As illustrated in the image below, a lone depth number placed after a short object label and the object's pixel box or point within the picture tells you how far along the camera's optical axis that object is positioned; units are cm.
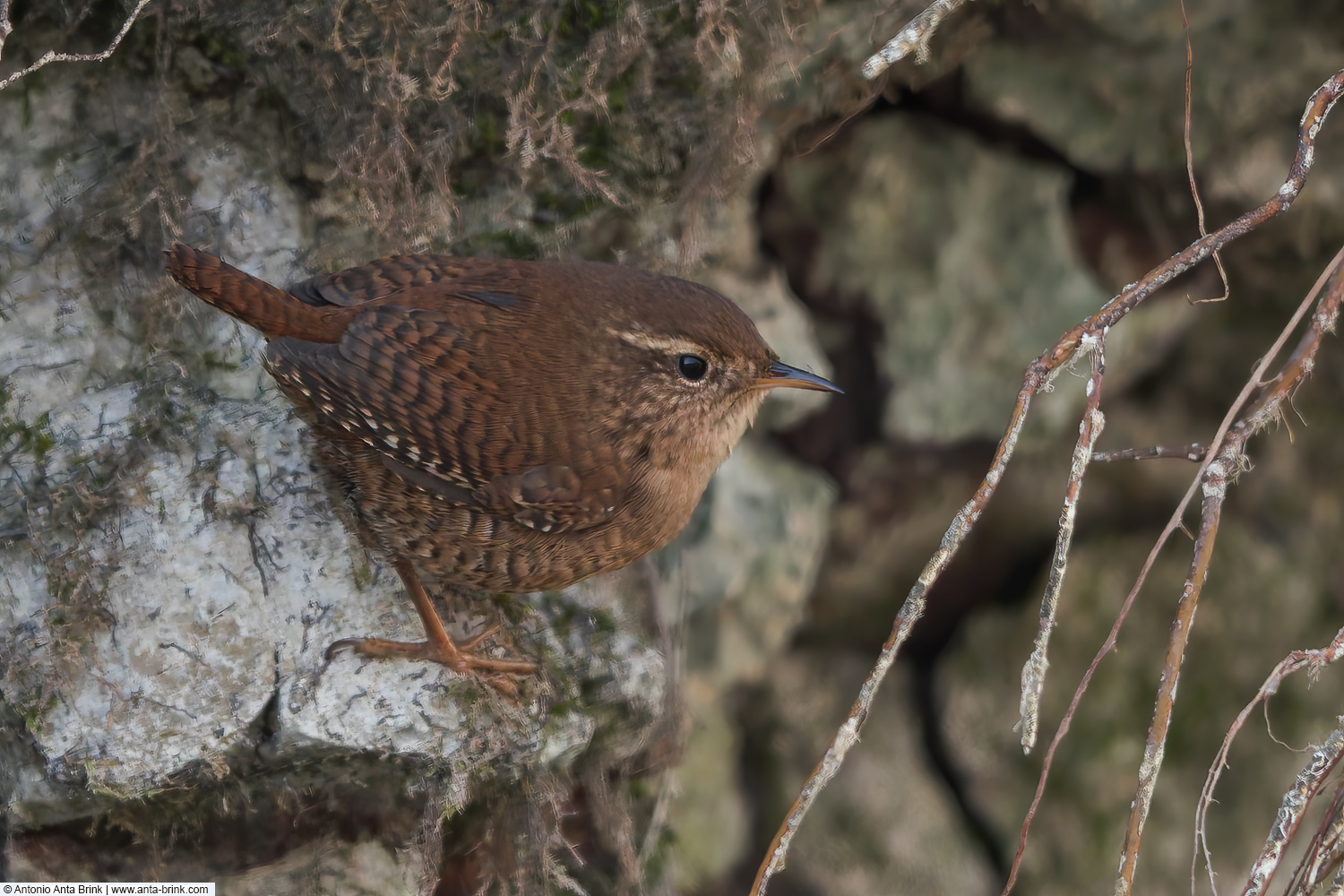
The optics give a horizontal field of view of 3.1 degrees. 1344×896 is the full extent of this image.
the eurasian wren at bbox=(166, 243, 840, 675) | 341
